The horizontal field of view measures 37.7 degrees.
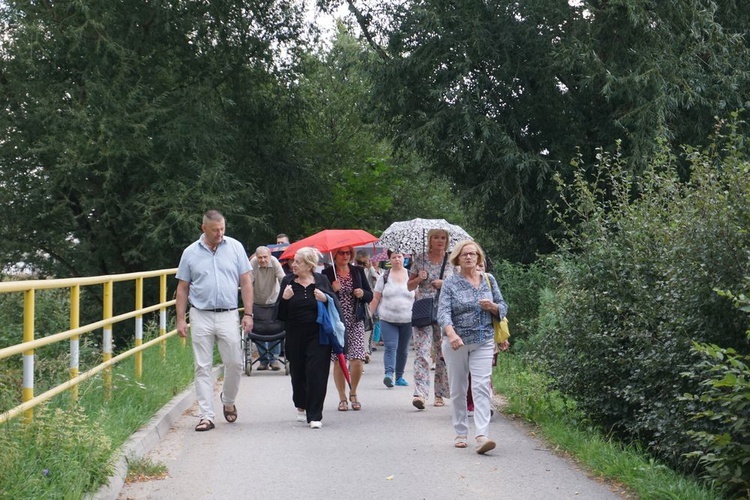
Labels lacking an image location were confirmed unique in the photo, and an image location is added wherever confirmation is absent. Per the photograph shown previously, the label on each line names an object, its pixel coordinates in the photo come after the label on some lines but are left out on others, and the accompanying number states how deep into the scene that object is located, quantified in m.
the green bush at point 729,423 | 6.55
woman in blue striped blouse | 9.45
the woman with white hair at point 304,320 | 11.09
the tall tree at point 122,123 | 25.97
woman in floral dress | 12.20
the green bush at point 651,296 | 7.91
